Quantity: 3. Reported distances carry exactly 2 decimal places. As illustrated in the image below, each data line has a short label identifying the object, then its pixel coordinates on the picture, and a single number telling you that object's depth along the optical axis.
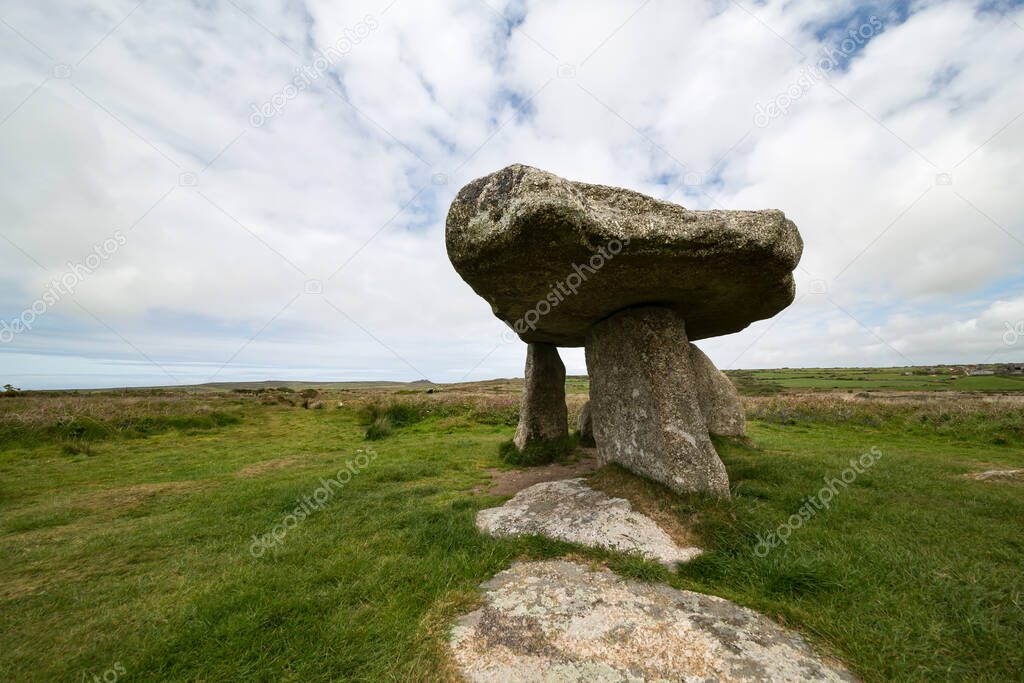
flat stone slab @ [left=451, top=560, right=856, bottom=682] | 2.73
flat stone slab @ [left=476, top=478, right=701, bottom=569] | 4.55
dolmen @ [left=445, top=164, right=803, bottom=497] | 4.87
